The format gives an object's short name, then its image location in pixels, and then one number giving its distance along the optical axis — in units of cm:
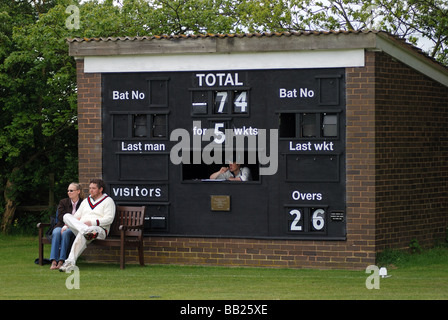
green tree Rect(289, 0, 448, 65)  2295
